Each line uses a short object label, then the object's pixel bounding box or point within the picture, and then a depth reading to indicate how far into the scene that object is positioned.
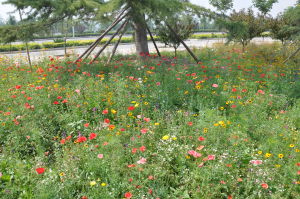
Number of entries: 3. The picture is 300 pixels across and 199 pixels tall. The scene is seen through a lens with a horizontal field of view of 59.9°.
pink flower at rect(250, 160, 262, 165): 2.96
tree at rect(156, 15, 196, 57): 11.50
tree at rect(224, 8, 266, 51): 14.09
